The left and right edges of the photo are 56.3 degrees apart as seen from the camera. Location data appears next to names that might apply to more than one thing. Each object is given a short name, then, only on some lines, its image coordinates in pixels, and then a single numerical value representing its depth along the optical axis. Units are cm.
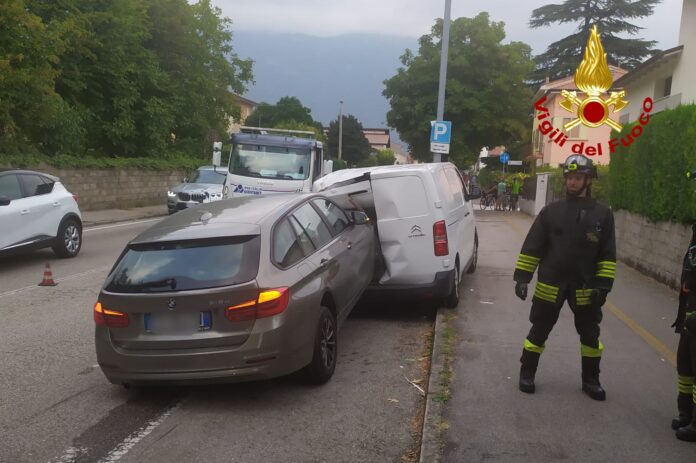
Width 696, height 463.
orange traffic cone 926
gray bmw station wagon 466
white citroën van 752
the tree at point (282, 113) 9475
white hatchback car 1047
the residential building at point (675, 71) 2159
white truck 1528
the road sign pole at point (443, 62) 1844
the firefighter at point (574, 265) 473
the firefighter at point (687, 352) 414
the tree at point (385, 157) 10276
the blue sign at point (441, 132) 1830
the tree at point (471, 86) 3291
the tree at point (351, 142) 10016
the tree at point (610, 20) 4169
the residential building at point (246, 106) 8107
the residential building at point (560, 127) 3913
